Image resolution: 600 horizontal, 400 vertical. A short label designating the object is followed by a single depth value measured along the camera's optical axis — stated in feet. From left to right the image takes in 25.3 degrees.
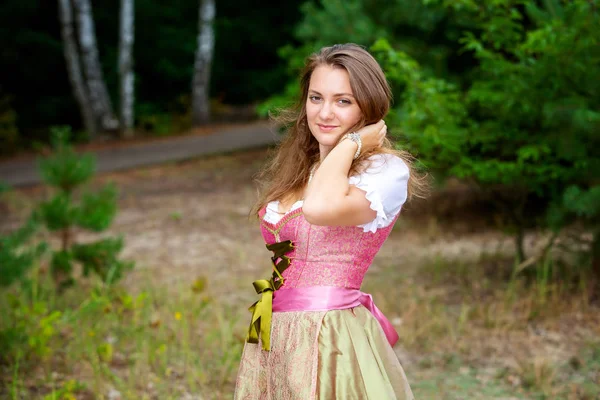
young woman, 8.13
